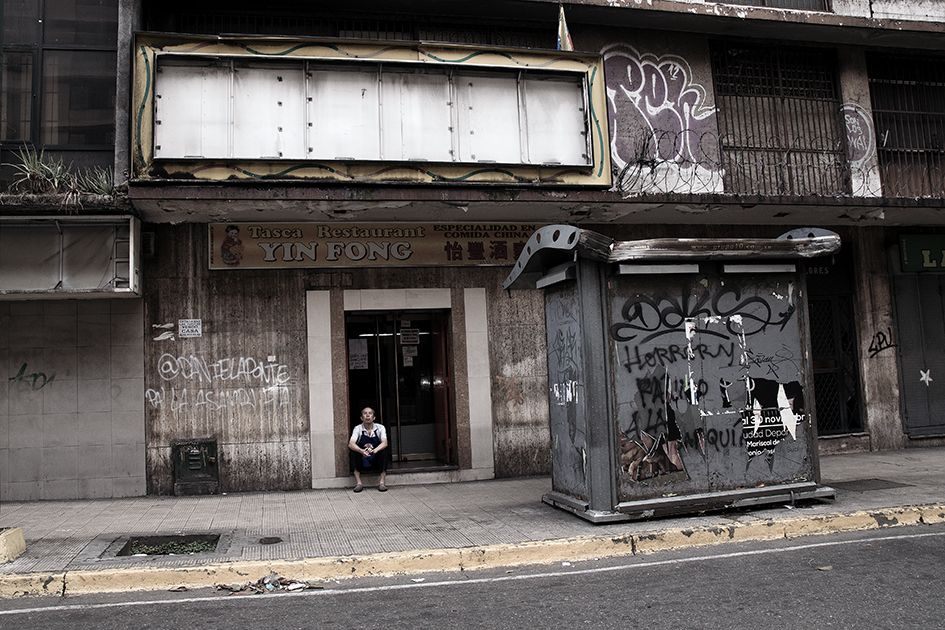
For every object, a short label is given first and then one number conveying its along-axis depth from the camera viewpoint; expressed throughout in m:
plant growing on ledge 9.52
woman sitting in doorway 10.44
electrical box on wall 10.35
